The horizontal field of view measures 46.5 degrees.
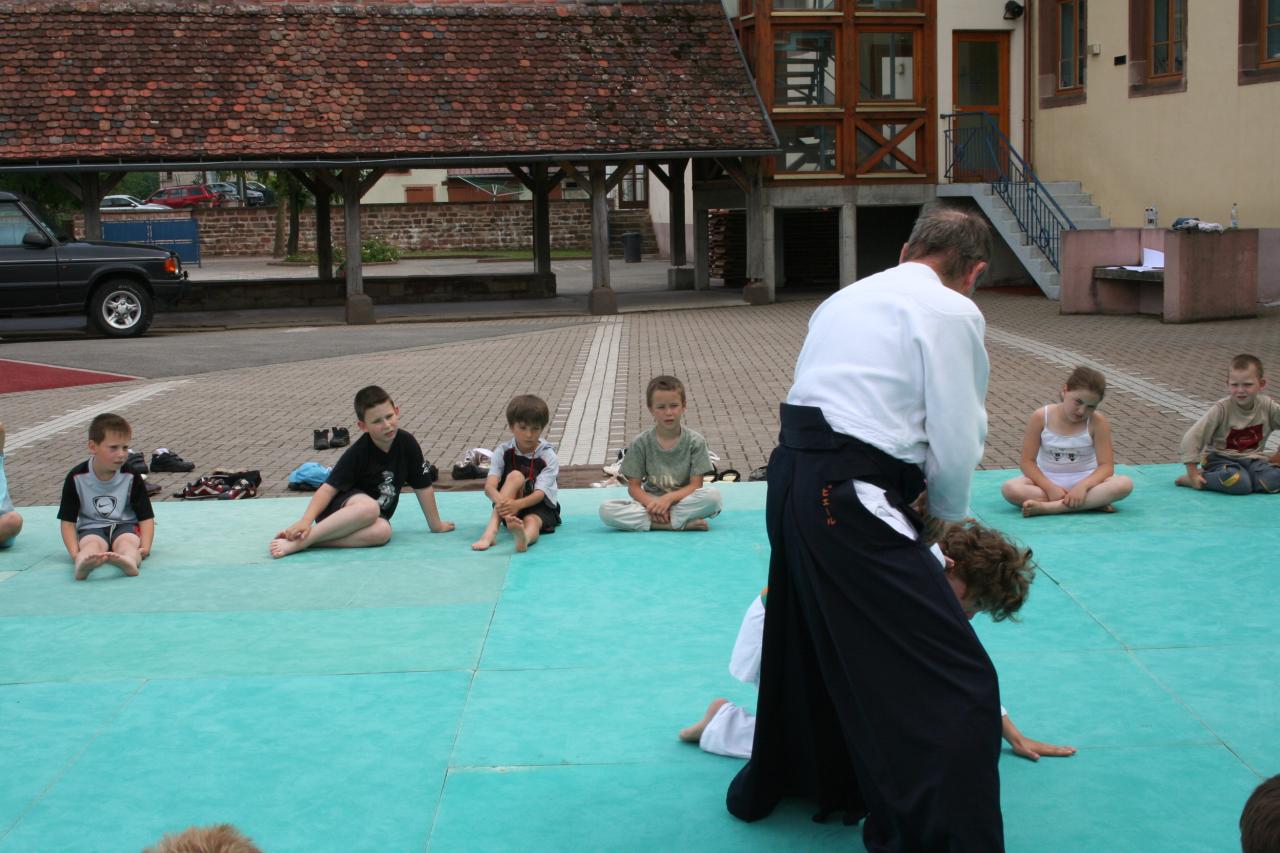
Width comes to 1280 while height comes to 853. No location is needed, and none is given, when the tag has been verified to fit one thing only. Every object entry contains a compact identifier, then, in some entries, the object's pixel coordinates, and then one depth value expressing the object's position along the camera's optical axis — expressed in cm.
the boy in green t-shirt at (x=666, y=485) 811
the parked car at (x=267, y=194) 5744
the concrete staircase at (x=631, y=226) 4825
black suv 2141
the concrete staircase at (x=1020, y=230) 2453
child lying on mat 412
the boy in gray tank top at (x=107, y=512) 739
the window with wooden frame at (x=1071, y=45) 2558
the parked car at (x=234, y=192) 5713
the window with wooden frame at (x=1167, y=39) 2252
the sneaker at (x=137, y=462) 974
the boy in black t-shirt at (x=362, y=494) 790
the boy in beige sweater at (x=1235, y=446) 876
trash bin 4394
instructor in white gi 362
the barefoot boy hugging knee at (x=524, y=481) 789
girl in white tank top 835
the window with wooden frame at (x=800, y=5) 2648
